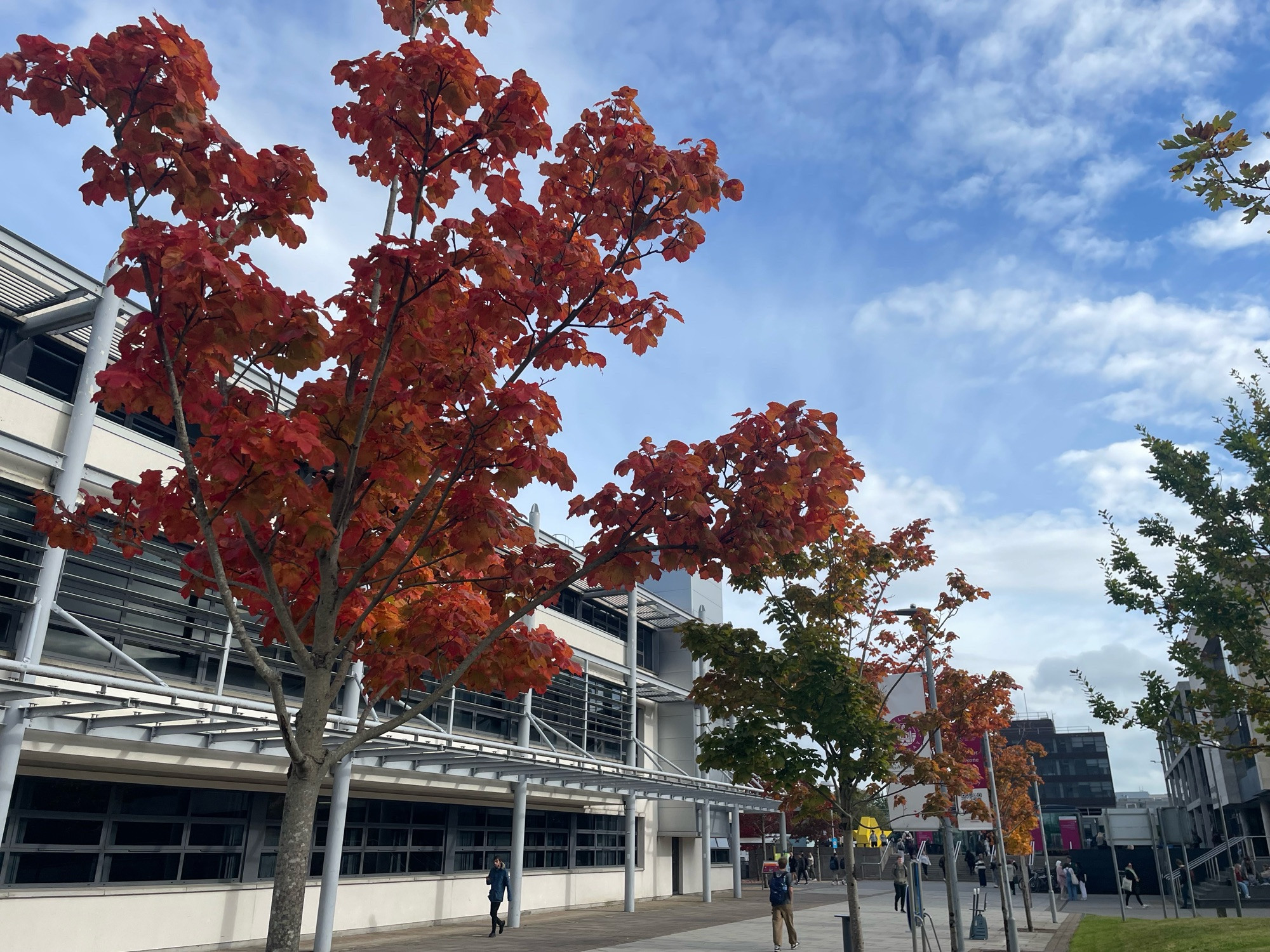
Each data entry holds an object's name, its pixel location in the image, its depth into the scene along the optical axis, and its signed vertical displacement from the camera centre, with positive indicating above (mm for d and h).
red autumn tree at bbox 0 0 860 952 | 4395 +2278
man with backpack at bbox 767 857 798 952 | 17109 -1436
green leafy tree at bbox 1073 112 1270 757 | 11414 +3046
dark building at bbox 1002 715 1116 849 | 106438 +6045
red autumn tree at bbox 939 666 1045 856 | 18625 +1879
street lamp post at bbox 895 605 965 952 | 14703 -737
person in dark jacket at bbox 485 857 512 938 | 19438 -1457
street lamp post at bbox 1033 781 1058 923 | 27119 -2541
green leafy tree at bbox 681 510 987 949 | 12922 +1681
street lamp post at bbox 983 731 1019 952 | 15195 -812
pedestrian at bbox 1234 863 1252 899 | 30544 -1979
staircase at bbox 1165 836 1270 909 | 30047 -2229
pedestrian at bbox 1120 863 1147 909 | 34219 -2202
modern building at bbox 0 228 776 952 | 12477 +1034
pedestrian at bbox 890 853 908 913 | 29000 -2076
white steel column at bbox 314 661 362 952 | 15516 -327
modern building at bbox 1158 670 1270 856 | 38531 +1530
